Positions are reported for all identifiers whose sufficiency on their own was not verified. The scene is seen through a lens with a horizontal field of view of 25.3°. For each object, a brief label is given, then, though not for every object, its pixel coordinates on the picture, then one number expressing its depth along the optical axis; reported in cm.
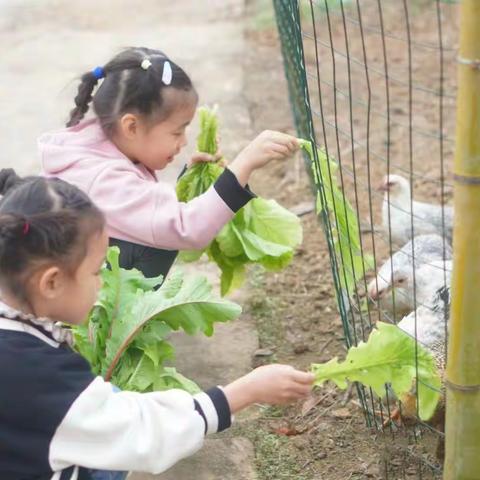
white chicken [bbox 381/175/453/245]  430
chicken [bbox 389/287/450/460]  291
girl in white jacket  205
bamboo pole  207
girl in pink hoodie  292
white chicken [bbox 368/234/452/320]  353
